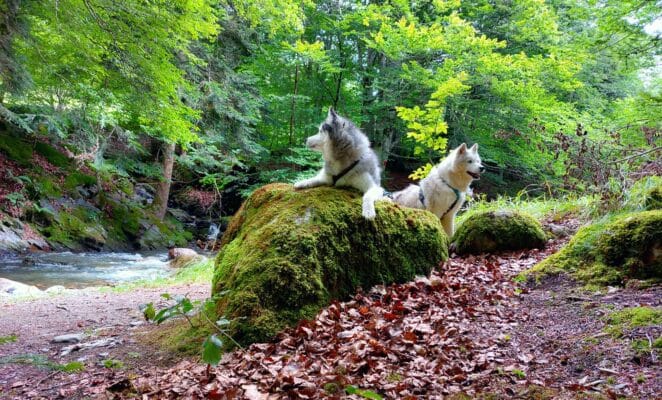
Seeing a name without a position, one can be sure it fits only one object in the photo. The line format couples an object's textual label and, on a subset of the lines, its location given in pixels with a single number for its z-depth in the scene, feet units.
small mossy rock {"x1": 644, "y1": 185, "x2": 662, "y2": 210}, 18.62
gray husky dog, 17.01
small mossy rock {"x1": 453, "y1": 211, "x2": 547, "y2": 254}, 22.79
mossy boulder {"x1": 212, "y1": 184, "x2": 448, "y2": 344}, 12.12
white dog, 23.75
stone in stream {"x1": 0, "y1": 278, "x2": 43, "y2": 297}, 27.89
